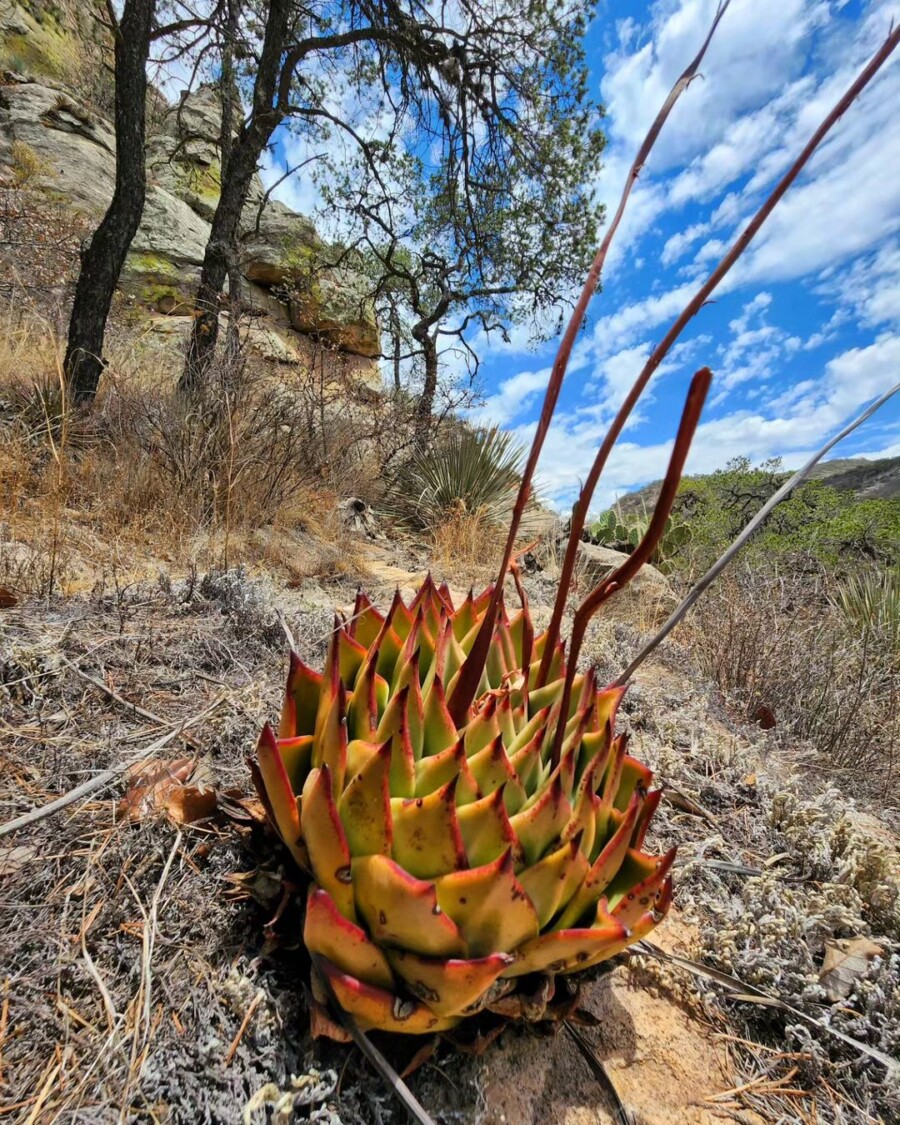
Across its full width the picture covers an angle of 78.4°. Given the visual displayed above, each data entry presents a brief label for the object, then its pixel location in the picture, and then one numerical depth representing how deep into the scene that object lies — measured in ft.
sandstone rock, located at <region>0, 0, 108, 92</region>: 41.37
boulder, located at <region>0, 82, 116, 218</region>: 37.14
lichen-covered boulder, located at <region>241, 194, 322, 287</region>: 42.25
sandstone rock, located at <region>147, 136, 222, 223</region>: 45.73
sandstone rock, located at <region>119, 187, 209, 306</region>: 36.70
